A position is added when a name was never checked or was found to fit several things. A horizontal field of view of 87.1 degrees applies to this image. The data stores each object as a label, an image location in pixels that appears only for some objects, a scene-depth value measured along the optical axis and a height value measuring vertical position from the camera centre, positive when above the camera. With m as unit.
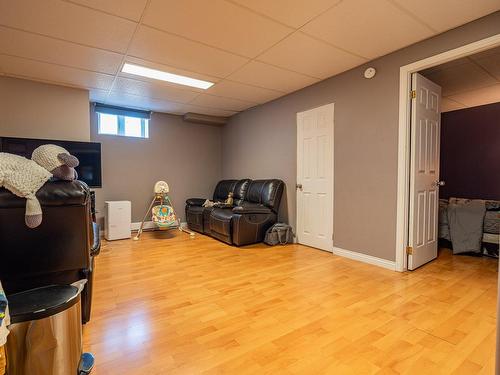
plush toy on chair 1.18 +0.03
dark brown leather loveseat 3.89 -0.59
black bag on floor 3.97 -0.88
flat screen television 3.38 +0.36
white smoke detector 3.00 +1.20
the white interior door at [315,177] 3.61 +0.00
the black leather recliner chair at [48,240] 1.28 -0.32
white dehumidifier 4.32 -0.71
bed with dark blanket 3.31 -0.65
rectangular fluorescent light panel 3.18 +1.33
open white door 2.80 +0.06
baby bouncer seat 4.61 -0.61
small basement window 4.66 +1.06
